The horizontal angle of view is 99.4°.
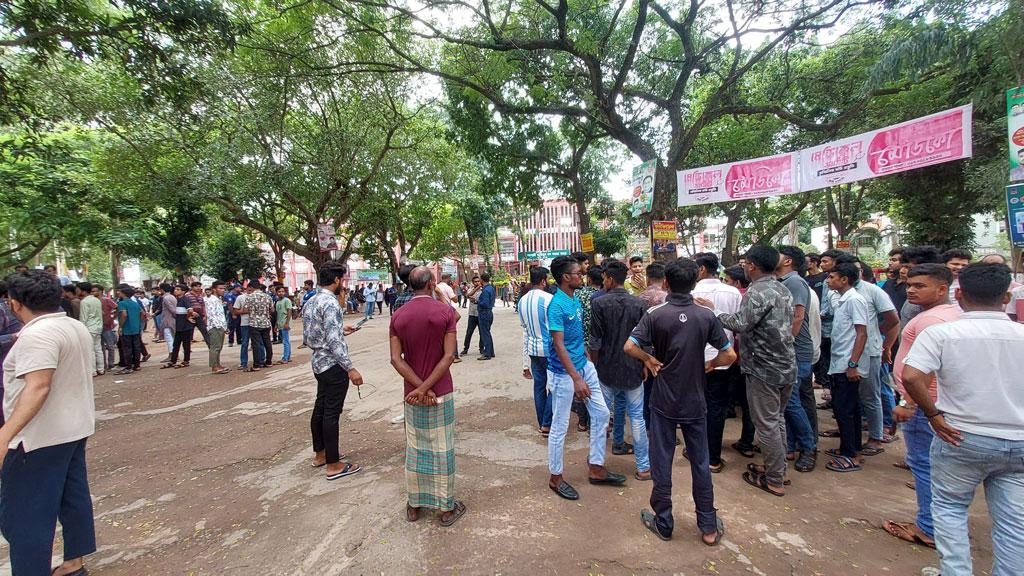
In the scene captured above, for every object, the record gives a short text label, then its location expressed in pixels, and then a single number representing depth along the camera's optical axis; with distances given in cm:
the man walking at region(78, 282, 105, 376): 835
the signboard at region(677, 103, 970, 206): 608
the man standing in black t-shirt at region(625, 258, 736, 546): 285
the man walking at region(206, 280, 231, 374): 891
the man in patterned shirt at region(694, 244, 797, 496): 337
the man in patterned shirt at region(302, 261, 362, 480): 394
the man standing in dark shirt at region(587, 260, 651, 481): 367
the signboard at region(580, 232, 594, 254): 1146
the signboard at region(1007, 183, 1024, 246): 519
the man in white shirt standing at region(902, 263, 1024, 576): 201
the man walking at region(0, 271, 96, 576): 236
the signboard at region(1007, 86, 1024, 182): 516
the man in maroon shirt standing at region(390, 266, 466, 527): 307
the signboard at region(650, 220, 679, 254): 798
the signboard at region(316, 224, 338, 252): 1320
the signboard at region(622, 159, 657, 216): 823
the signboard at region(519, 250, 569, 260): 3858
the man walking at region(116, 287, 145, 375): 954
